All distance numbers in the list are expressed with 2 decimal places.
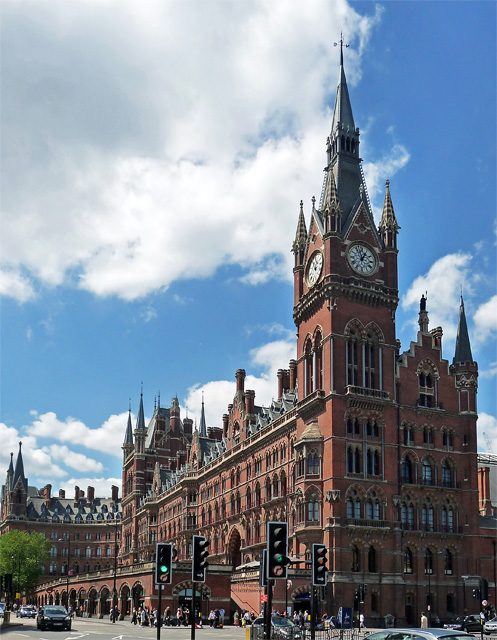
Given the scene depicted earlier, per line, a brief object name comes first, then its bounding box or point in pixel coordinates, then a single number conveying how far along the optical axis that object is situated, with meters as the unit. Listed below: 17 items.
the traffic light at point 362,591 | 66.88
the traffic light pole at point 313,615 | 31.82
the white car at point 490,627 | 65.56
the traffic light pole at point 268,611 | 23.72
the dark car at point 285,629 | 45.59
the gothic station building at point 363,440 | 73.31
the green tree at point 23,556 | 138.75
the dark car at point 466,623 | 64.62
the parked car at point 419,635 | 22.41
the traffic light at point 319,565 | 30.55
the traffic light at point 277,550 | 23.41
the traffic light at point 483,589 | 45.00
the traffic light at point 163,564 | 30.58
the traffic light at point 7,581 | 57.09
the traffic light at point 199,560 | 30.05
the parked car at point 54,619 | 56.00
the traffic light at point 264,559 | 27.41
